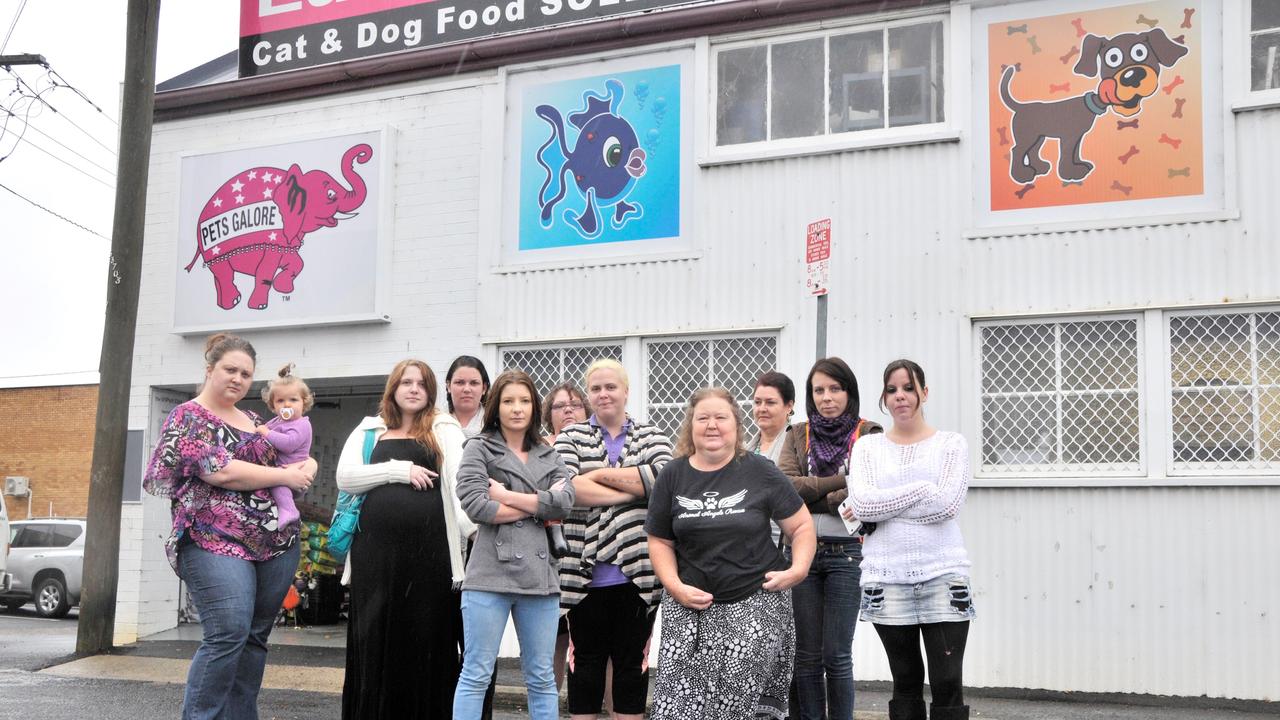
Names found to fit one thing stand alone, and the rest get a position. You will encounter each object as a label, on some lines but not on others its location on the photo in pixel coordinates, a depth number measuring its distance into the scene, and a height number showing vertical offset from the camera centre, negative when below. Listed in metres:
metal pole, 7.83 +0.97
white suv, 20.25 -1.50
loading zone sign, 7.89 +1.41
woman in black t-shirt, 5.45 -0.37
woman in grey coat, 5.89 -0.40
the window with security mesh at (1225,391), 9.41 +0.77
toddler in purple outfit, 6.26 +0.24
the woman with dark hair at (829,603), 6.53 -0.57
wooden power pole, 11.54 +0.75
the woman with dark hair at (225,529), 5.92 -0.26
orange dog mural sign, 9.70 +2.91
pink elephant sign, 12.37 +2.31
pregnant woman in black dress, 6.35 -0.39
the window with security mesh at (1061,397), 9.76 +0.73
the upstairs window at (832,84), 10.59 +3.33
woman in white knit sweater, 5.82 -0.31
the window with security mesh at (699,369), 10.96 +0.98
